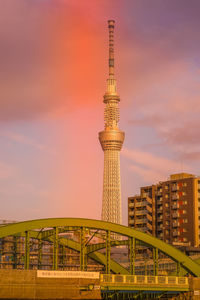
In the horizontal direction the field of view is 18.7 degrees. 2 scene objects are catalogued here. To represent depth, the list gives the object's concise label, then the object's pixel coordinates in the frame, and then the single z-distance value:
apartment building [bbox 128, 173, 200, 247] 162.25
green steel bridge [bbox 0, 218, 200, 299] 58.28
